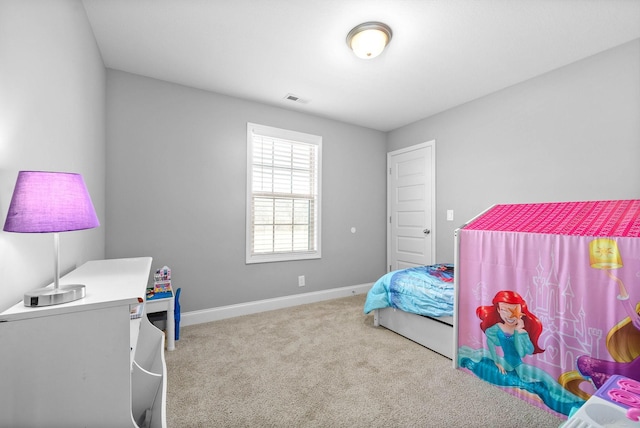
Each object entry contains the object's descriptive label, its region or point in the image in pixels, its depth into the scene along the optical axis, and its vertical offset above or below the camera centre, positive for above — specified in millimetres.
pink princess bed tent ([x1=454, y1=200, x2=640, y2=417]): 1402 -478
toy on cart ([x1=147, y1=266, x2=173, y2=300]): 2404 -635
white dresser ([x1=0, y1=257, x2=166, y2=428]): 862 -482
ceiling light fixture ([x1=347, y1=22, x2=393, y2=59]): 2016 +1310
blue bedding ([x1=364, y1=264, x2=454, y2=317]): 2238 -658
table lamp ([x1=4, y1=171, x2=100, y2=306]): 897 +8
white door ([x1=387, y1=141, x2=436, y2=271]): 3793 +133
